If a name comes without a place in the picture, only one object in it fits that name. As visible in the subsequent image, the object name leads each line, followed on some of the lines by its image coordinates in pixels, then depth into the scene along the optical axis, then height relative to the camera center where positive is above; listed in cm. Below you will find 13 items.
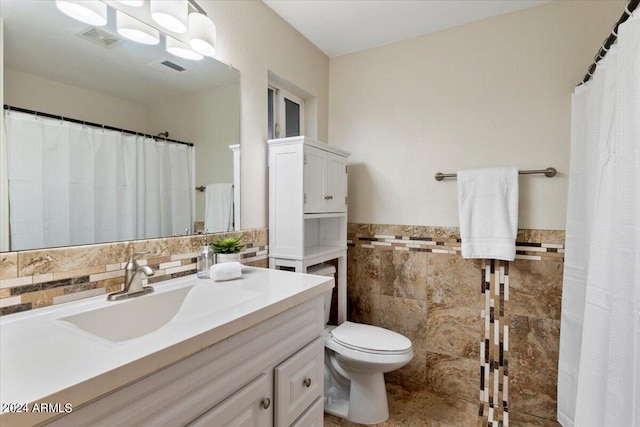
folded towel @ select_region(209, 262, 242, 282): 124 -29
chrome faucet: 100 -28
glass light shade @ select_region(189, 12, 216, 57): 131 +70
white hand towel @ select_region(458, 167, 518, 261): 175 -5
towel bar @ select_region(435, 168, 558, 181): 173 +17
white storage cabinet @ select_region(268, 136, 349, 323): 169 +3
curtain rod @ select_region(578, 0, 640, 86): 93 +59
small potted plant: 137 -22
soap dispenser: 132 -26
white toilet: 162 -86
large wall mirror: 92 +25
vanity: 53 -35
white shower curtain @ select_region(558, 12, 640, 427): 89 -14
